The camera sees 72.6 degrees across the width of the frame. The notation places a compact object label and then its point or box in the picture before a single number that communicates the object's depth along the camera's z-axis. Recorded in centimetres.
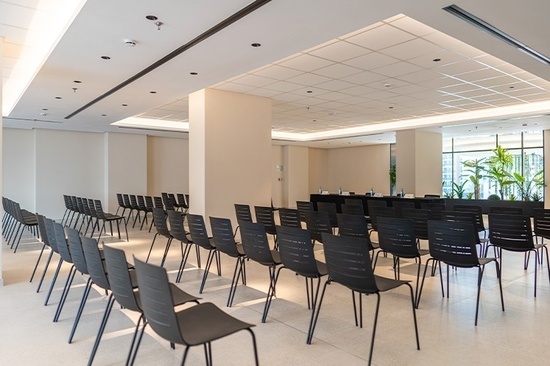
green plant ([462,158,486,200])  1548
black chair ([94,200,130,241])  816
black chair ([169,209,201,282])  500
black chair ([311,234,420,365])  281
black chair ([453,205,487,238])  594
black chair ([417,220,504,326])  364
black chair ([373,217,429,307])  409
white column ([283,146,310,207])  1755
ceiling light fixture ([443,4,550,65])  386
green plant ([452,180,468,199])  1585
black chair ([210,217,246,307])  423
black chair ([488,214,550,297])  445
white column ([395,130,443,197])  1267
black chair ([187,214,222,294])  465
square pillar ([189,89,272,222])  760
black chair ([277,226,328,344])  329
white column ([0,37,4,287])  487
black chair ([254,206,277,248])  587
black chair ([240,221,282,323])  378
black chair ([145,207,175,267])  549
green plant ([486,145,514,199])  1406
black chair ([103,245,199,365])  240
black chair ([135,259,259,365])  197
